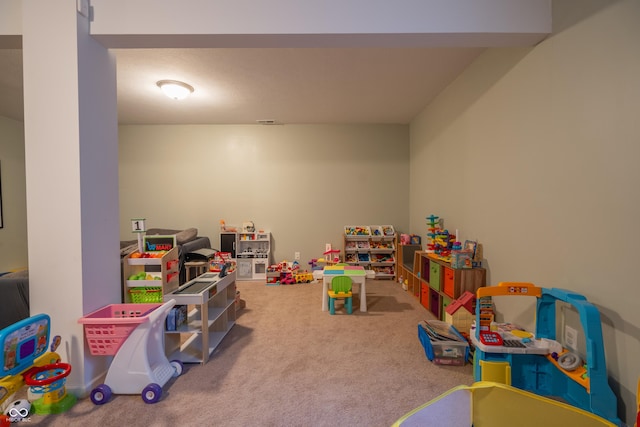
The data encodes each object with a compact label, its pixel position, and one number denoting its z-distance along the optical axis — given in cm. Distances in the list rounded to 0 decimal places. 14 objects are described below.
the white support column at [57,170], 182
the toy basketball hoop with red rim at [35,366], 149
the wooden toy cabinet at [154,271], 233
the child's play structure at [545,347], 143
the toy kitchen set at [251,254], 497
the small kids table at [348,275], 332
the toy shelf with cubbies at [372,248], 486
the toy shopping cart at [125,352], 177
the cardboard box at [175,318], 222
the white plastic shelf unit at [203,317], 221
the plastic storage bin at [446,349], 220
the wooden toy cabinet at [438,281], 271
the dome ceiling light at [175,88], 342
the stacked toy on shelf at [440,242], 320
